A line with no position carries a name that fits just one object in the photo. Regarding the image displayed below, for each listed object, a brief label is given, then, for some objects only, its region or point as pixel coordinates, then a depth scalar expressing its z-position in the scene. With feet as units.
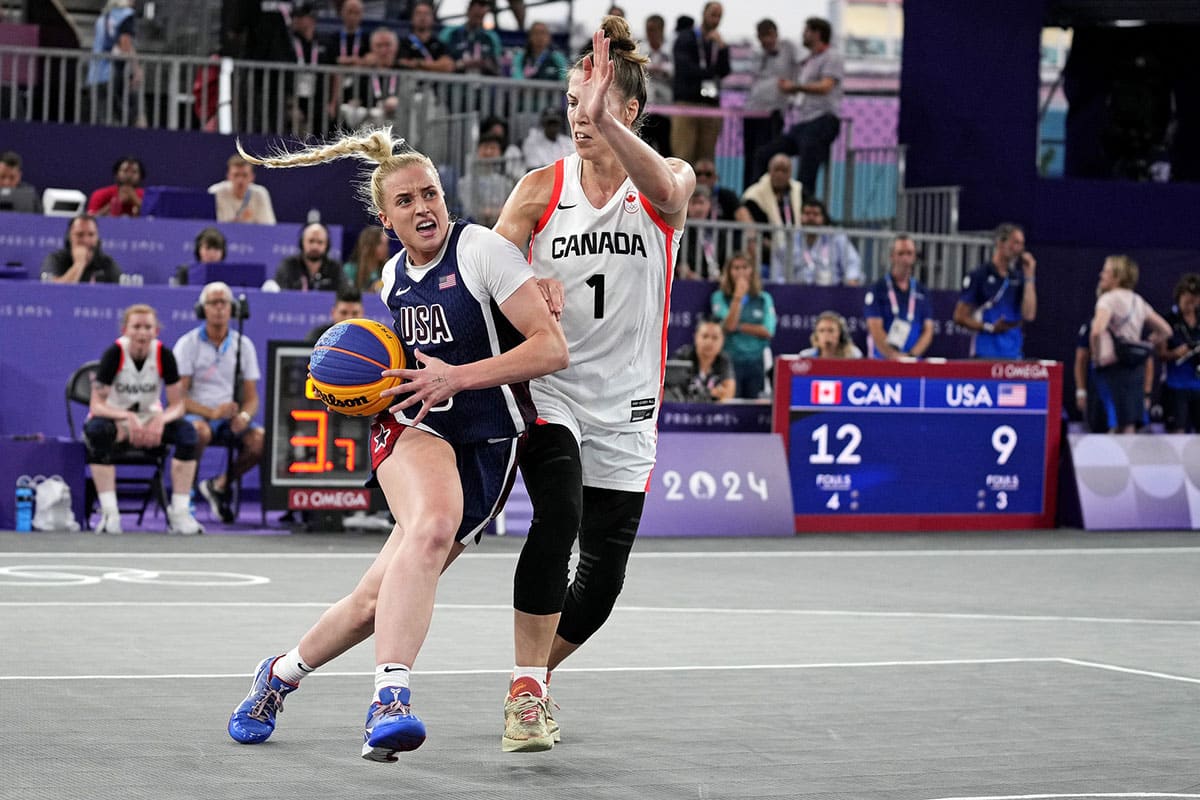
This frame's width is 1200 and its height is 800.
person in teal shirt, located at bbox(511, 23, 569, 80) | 66.44
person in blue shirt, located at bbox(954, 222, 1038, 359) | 57.00
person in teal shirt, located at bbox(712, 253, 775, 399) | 53.98
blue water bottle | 42.65
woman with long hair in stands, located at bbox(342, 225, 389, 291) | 50.85
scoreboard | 49.34
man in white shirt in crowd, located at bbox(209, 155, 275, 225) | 53.36
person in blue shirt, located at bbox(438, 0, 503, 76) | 64.95
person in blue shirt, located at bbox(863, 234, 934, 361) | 54.08
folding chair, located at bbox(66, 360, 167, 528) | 43.51
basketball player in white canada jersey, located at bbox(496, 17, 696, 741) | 19.48
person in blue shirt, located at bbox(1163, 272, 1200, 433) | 57.47
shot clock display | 42.93
